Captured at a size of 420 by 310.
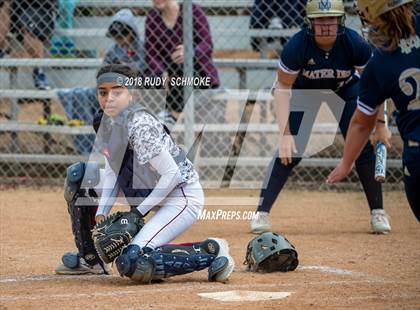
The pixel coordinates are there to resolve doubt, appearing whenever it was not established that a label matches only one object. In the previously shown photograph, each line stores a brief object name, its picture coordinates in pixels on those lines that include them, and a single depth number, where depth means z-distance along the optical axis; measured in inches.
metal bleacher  703.1
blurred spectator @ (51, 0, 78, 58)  773.3
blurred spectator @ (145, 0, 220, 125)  681.6
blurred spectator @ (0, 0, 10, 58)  762.8
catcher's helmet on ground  405.4
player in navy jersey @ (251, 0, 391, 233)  499.5
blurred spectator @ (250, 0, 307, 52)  716.7
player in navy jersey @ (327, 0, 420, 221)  280.1
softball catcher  370.9
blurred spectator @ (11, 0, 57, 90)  754.2
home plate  344.2
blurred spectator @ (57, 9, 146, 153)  701.3
